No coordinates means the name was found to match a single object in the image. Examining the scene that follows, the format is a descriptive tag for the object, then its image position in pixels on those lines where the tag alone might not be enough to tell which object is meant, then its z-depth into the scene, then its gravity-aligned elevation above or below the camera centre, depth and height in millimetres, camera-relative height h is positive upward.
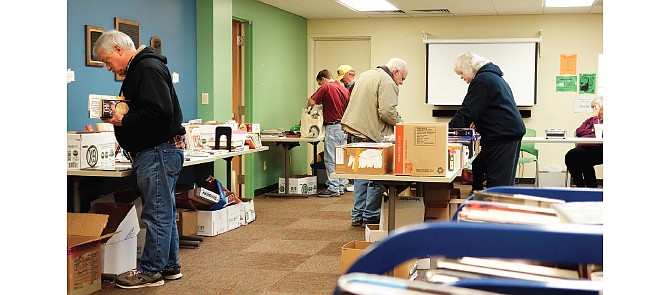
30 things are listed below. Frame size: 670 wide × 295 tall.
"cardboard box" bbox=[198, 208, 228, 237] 6516 -819
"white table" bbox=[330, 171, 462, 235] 4723 -324
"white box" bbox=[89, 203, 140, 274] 4871 -724
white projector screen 10984 +850
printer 8859 -71
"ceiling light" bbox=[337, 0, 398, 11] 9595 +1538
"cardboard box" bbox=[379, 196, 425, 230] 5375 -593
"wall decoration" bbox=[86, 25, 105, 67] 5891 +624
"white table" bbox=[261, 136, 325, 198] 9227 -215
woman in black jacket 5539 +47
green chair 9984 -303
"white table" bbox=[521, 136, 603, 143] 8289 -140
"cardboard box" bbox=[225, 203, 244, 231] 6887 -807
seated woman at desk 8695 -350
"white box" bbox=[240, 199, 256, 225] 7266 -821
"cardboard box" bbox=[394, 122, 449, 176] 4707 -138
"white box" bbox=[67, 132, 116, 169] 4941 -167
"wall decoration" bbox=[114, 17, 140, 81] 6293 +796
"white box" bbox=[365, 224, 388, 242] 5479 -763
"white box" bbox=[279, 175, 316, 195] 9532 -729
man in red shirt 9219 +171
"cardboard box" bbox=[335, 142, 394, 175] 4859 -213
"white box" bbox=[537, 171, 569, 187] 10328 -692
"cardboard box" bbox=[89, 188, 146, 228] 5547 -538
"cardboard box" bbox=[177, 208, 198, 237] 6195 -783
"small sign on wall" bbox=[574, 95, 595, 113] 10953 +337
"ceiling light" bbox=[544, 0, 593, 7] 9602 +1554
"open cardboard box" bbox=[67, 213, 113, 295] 4414 -740
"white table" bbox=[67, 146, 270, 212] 4879 -307
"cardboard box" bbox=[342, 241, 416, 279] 4438 -790
